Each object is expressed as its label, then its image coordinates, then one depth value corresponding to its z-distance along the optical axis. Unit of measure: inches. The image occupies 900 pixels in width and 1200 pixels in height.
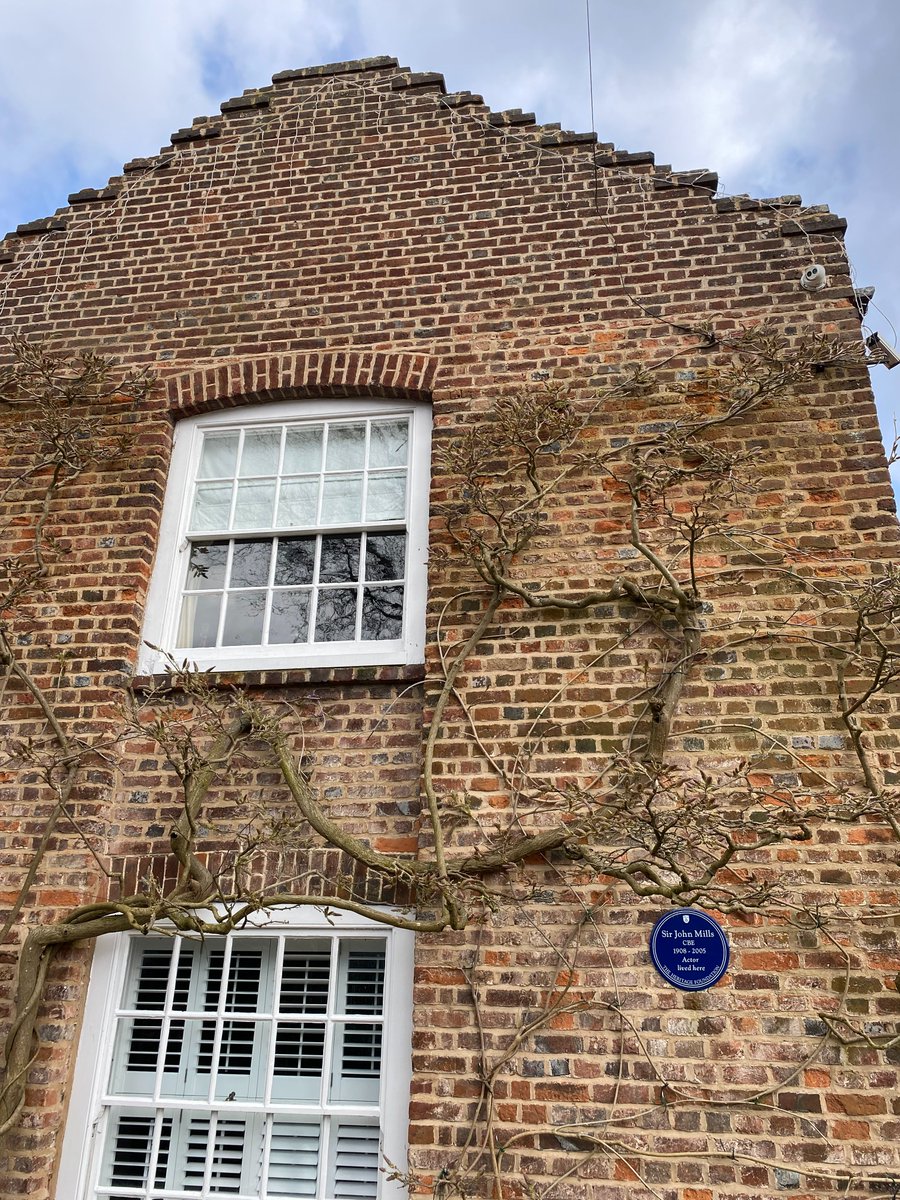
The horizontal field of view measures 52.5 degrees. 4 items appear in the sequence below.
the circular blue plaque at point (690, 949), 153.9
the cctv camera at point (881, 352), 197.3
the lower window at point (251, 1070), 160.9
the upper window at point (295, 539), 198.6
